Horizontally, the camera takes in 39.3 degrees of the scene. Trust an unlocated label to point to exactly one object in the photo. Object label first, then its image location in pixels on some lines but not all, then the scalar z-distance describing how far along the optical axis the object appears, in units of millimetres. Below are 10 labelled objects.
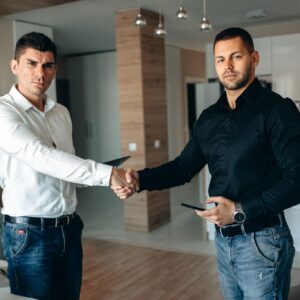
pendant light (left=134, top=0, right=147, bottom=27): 3548
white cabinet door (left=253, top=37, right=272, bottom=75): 4961
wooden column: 4836
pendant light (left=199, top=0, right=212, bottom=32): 3334
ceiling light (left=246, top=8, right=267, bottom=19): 5062
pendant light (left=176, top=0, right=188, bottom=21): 3283
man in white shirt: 1620
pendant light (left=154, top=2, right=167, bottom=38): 3691
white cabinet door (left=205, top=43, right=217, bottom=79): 5084
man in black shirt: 1389
